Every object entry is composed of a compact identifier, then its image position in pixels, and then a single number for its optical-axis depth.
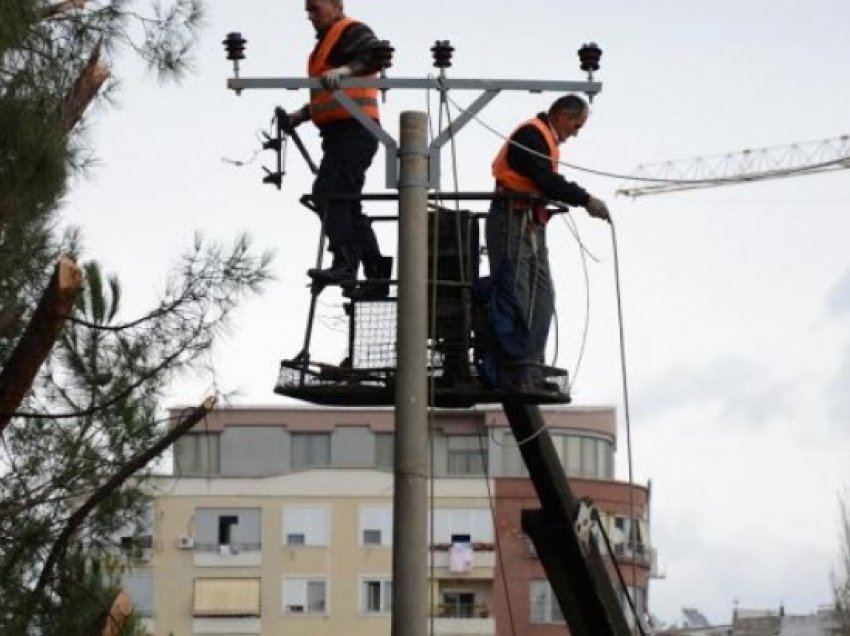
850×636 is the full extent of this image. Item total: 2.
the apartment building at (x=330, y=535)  81.94
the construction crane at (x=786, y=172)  121.12
